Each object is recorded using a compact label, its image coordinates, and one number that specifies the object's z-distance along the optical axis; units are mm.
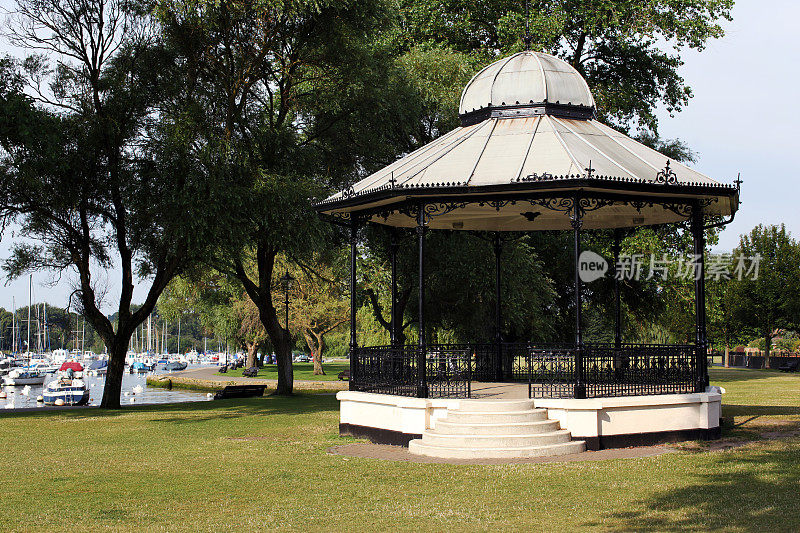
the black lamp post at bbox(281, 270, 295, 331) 35838
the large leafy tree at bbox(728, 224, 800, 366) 52656
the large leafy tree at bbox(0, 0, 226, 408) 23797
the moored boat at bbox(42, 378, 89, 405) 49494
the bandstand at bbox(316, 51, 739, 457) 14578
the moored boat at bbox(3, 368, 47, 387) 77181
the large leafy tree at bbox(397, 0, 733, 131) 32188
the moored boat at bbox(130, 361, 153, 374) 117000
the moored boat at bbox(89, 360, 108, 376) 109150
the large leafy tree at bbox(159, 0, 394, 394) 24328
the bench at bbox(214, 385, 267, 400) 34219
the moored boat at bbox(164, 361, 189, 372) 116400
